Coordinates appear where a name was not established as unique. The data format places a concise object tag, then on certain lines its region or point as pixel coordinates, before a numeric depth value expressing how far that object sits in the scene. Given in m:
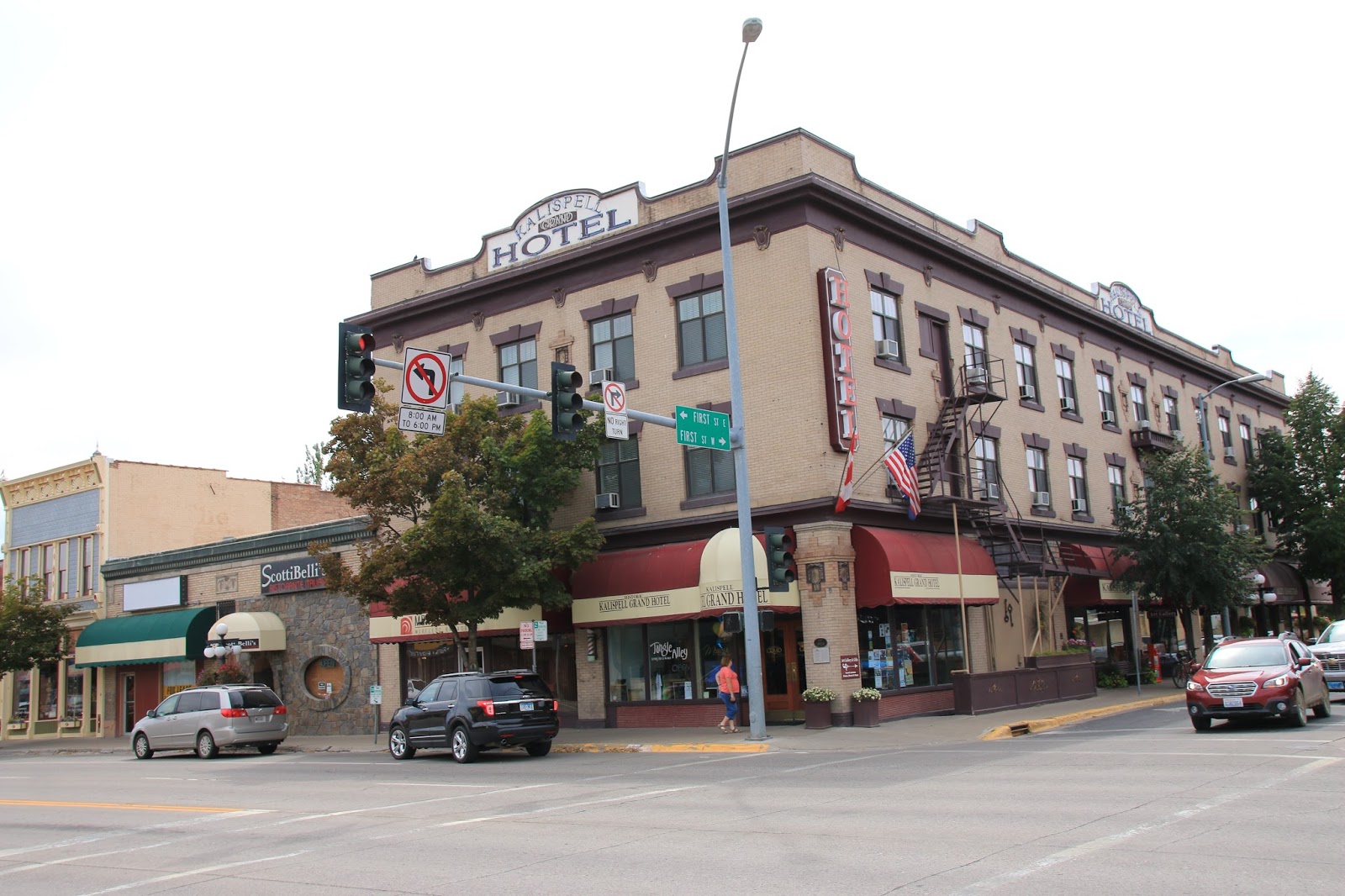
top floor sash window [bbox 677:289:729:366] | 28.38
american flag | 26.38
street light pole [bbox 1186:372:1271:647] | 39.47
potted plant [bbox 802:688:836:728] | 25.09
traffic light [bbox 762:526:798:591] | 21.70
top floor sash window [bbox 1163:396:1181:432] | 44.78
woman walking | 24.62
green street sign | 21.69
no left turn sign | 16.92
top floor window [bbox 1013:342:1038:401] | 35.09
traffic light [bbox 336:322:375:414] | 15.16
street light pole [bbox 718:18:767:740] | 22.33
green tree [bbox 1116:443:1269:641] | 34.44
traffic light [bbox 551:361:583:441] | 17.91
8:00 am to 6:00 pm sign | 16.92
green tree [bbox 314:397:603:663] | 25.39
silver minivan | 28.25
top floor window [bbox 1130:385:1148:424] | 42.12
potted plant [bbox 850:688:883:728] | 25.14
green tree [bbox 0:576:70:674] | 41.41
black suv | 22.12
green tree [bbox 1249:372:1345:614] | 48.09
